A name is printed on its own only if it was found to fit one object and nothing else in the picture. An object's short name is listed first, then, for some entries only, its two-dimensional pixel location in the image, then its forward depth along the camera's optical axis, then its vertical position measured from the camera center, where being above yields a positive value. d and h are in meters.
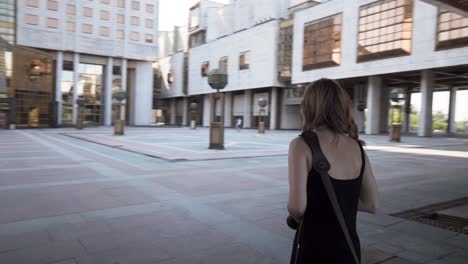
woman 1.77 -0.29
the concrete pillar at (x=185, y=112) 75.00 +0.54
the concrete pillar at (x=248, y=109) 57.03 +1.31
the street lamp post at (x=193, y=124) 42.78 -1.11
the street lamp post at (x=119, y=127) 24.86 -1.07
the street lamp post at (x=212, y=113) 15.10 +0.11
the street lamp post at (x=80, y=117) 36.97 -0.72
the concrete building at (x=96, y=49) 48.41 +9.17
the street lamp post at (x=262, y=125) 32.40 -0.68
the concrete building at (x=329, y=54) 32.44 +7.71
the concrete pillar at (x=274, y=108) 51.94 +1.41
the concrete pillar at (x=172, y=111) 80.75 +0.69
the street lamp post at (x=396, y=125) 23.19 -0.14
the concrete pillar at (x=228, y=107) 62.78 +1.64
